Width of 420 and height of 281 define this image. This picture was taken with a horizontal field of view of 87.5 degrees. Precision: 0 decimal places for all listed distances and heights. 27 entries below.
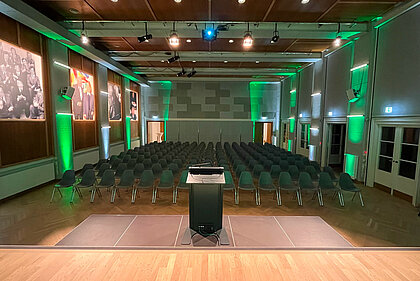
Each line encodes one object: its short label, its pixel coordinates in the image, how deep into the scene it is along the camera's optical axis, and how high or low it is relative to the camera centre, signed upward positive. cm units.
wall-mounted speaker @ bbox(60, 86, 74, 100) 744 +94
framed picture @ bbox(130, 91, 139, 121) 1478 +101
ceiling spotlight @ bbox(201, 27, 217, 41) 651 +262
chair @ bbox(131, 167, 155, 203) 548 -156
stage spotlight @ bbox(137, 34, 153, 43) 677 +260
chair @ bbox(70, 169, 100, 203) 547 -157
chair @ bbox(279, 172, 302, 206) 543 -158
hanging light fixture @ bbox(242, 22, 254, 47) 627 +236
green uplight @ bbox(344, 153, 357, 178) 784 -148
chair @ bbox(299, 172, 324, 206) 544 -155
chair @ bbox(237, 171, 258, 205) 542 -153
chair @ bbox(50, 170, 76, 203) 562 -157
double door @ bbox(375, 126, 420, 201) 556 -96
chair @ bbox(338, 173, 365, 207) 535 -151
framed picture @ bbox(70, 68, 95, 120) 845 +100
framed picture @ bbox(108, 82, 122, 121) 1151 +103
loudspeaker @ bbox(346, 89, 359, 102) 758 +101
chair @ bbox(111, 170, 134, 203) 550 -156
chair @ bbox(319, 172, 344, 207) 538 -152
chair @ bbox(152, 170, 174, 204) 545 -154
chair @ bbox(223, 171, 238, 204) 542 -156
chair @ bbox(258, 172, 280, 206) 548 -155
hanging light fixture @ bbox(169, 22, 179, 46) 627 +235
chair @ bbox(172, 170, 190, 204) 538 -158
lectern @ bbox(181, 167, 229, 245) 346 -127
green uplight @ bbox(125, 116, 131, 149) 1358 -53
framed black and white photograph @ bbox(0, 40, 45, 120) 544 +94
